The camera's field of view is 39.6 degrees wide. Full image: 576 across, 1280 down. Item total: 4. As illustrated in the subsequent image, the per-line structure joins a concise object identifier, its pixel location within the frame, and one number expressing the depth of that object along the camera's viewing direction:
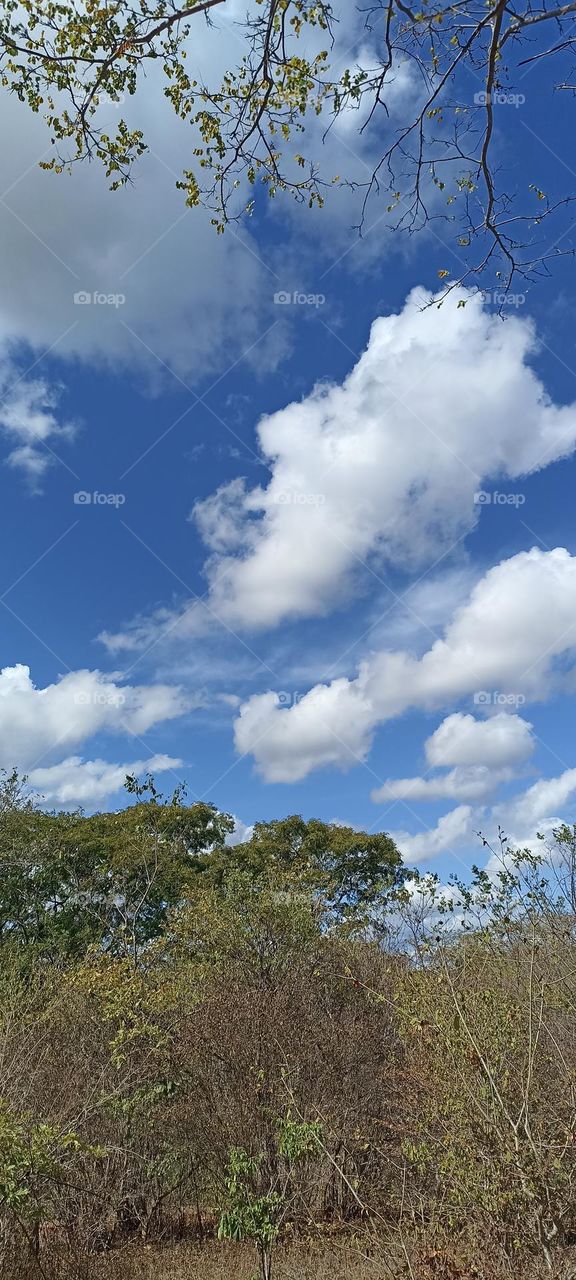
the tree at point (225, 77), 4.38
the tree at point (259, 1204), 7.01
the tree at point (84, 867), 21.33
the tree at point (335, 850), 27.03
